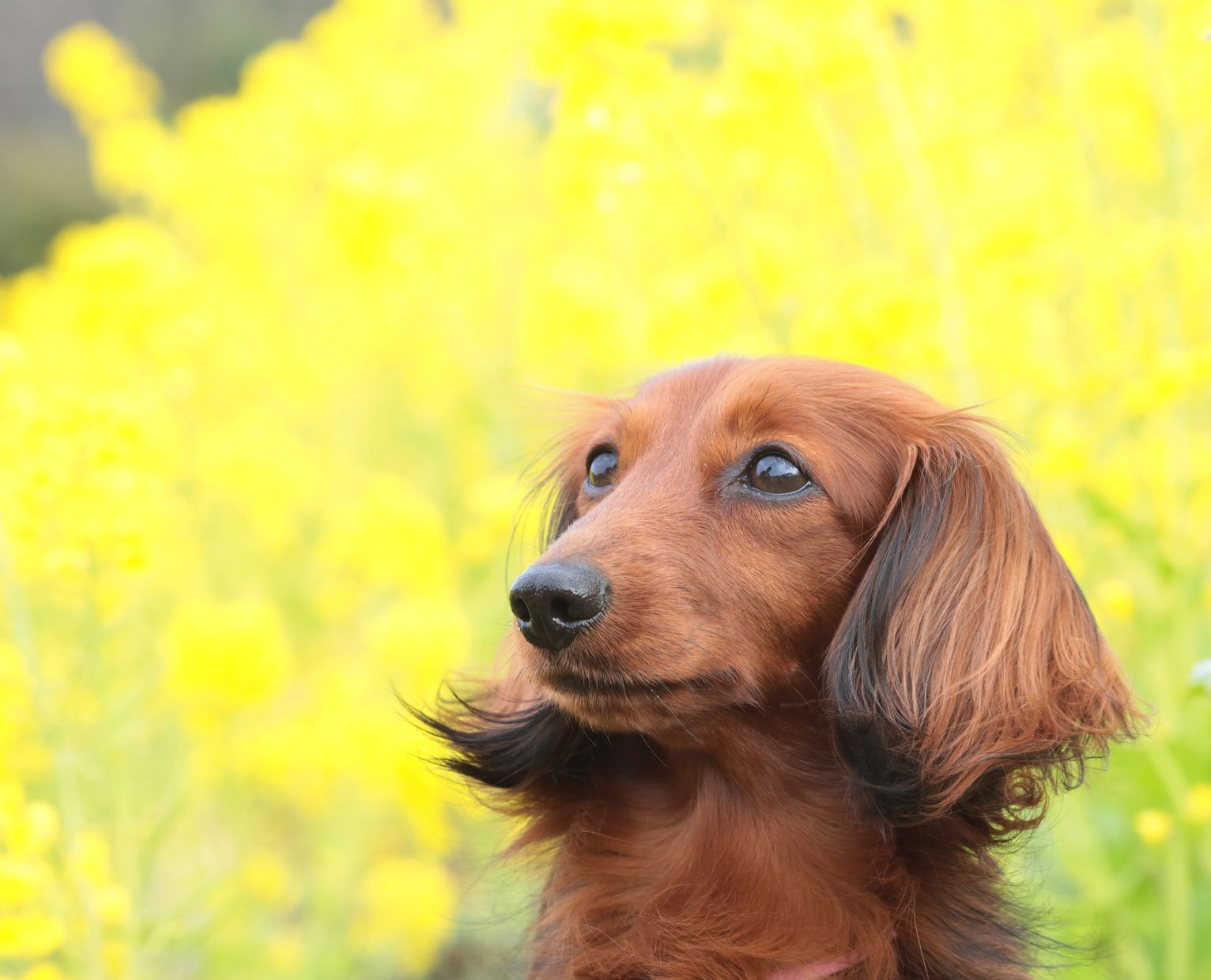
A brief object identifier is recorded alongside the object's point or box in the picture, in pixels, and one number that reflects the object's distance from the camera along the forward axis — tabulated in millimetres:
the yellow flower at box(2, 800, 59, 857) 2197
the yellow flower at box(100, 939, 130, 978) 2695
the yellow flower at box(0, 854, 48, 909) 2080
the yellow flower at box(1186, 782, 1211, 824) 2721
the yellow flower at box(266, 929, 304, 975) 3643
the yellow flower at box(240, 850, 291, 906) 3908
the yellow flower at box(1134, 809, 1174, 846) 2717
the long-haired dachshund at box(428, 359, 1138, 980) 1896
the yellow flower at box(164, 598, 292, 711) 3777
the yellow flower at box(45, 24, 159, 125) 8406
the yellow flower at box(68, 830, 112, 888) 2373
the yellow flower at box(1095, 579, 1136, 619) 2982
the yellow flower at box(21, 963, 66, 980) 2455
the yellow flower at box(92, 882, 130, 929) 2516
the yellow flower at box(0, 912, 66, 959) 2225
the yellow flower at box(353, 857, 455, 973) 3973
